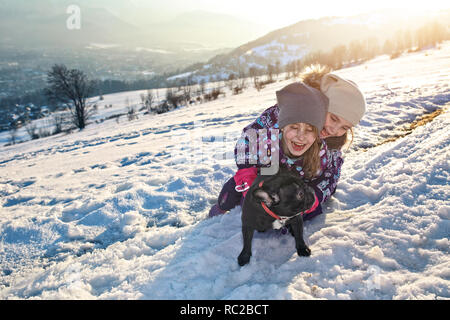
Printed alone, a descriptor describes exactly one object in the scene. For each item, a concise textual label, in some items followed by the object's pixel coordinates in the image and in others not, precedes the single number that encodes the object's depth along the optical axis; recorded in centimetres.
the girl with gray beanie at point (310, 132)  211
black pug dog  174
